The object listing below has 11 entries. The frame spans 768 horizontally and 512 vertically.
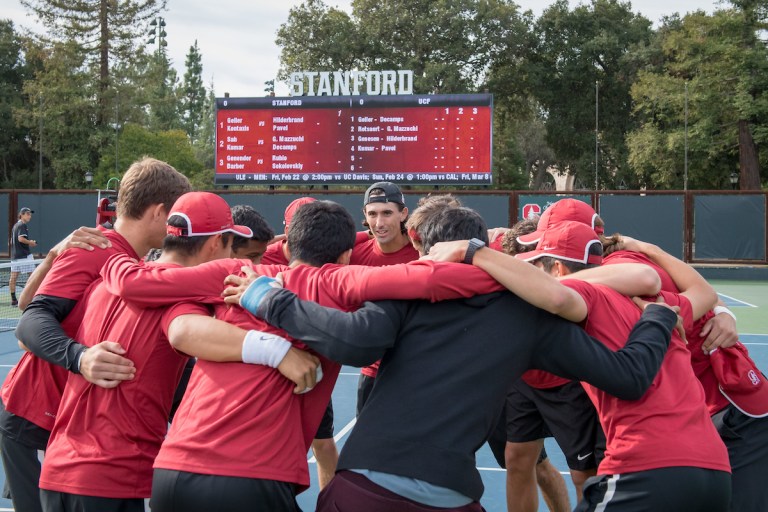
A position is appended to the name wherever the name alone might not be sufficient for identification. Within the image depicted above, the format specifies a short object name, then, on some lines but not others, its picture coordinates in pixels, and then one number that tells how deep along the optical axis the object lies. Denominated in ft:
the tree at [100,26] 171.22
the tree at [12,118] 180.86
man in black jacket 9.02
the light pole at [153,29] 172.86
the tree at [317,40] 166.50
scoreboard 72.69
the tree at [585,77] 169.68
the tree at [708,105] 134.82
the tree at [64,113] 166.50
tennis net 49.67
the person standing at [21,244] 56.95
